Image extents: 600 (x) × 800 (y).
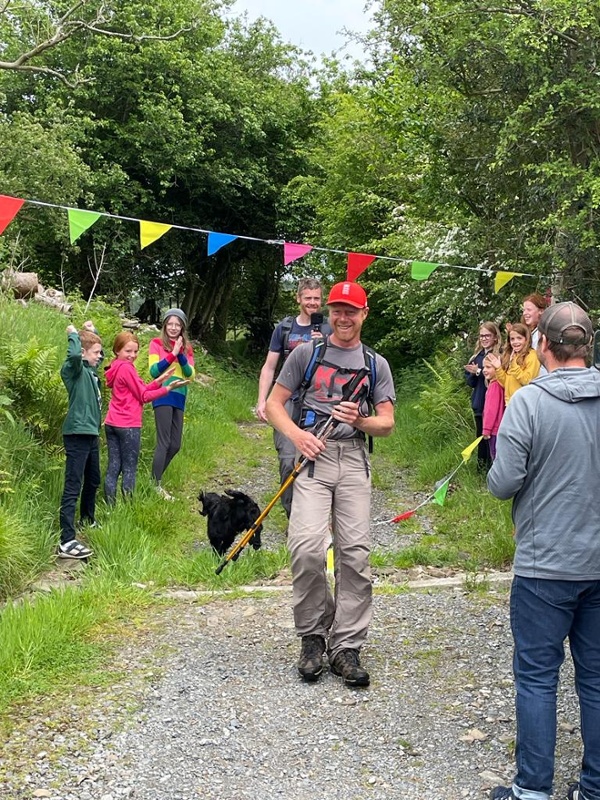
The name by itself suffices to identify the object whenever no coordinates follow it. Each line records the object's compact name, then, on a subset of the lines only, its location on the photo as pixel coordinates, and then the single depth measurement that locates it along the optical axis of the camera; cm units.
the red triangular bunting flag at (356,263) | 921
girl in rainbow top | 757
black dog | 598
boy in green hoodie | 612
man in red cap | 412
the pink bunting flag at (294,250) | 954
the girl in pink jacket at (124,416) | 702
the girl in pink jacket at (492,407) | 782
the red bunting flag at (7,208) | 718
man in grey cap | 285
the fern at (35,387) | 748
